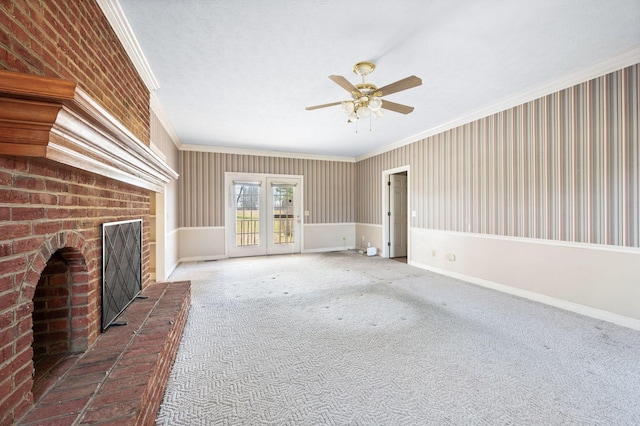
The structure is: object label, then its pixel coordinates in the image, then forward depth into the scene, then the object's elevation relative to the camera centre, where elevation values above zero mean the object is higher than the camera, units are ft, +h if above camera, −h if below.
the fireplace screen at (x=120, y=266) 5.97 -1.29
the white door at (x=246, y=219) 20.52 -0.26
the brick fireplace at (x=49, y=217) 3.00 +0.00
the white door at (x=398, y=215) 20.75 -0.07
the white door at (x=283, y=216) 21.59 -0.07
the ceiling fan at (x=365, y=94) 8.18 +3.85
